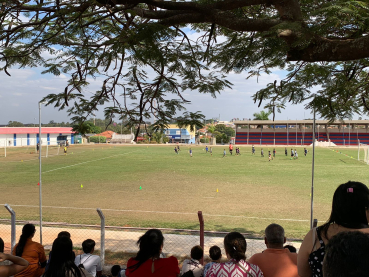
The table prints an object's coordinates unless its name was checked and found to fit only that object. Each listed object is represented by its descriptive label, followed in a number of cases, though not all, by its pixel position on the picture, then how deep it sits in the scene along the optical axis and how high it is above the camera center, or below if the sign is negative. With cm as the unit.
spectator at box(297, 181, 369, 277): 198 -57
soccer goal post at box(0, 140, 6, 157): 4582 -157
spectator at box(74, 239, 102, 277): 370 -148
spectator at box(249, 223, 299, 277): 255 -103
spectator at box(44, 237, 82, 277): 253 -104
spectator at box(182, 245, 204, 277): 311 -133
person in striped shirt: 244 -104
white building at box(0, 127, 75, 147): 5587 +79
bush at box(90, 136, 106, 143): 7388 -42
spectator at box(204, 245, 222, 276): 338 -128
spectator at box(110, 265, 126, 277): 370 -161
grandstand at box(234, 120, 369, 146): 6425 +63
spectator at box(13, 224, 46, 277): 354 -134
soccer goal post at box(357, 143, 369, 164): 2970 -237
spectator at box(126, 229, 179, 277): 250 -104
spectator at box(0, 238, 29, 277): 268 -115
